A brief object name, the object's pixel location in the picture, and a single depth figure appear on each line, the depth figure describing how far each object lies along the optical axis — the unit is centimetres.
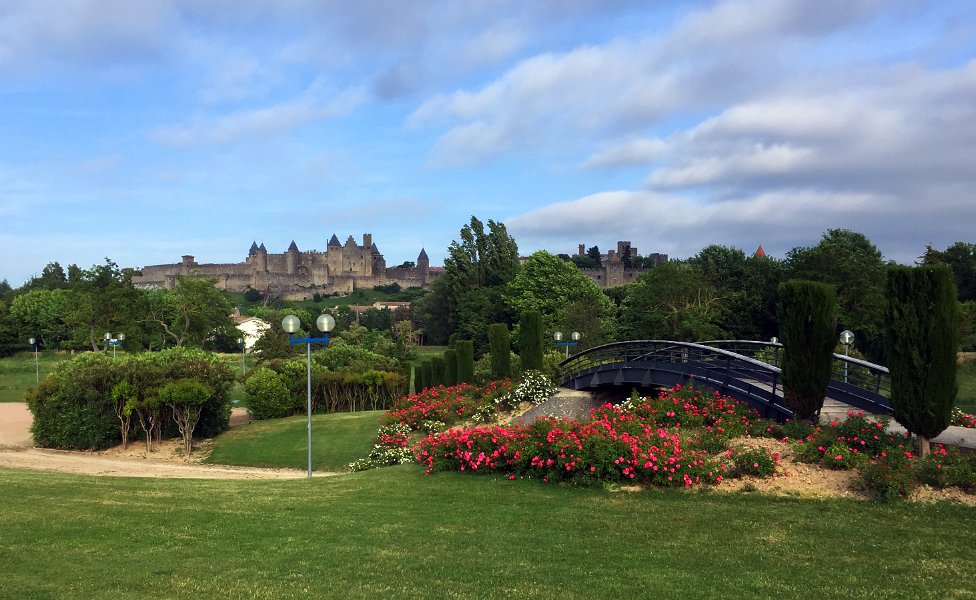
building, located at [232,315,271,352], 8239
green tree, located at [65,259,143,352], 4750
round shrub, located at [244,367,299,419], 3488
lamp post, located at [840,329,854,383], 2326
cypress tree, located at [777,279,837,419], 1355
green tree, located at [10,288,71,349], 7731
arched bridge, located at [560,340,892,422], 1480
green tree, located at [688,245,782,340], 5562
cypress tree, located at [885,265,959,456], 1086
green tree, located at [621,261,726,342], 4866
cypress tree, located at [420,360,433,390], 3916
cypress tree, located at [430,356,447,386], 3516
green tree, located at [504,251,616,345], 5433
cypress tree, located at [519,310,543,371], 2464
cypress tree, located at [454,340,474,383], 2878
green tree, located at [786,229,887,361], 4731
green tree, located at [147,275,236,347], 5000
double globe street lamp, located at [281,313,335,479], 1652
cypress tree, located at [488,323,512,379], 2633
